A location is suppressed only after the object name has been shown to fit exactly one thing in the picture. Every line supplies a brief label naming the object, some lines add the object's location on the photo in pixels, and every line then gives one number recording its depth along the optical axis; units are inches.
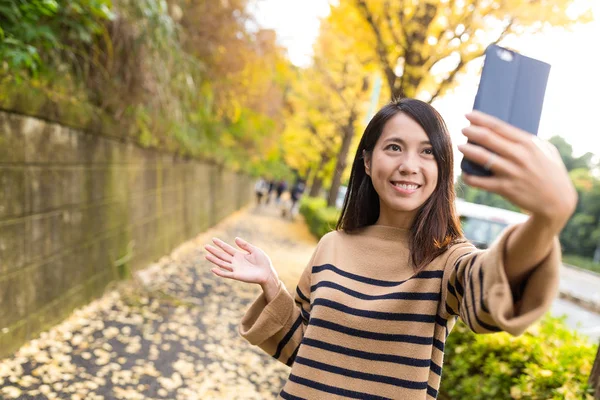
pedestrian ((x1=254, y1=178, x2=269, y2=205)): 925.3
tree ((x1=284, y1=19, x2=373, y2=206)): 584.1
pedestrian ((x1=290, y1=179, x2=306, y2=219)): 822.2
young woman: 53.4
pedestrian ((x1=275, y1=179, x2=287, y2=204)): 962.3
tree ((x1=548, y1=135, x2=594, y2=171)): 1263.3
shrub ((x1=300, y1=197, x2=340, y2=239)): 560.9
